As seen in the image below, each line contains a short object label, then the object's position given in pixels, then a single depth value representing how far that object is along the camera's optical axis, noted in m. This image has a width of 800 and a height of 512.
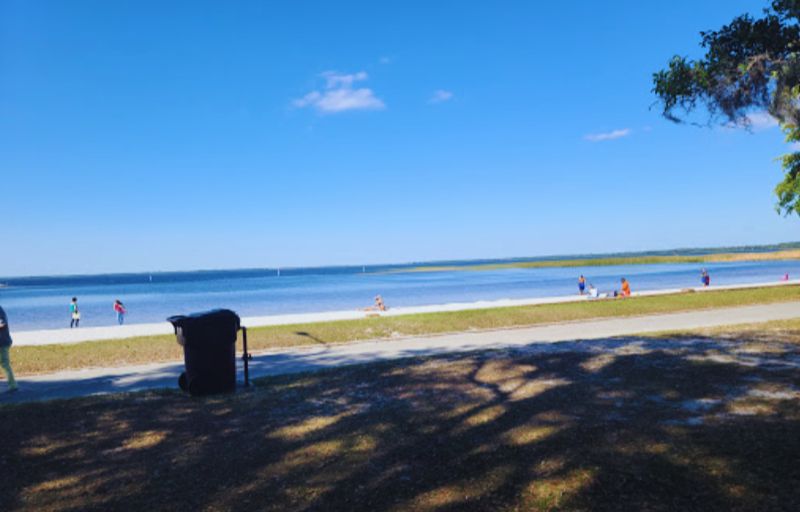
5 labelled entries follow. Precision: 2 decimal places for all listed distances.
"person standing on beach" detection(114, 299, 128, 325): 30.49
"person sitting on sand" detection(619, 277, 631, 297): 29.33
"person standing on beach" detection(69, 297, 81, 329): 30.33
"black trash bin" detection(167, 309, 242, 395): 8.62
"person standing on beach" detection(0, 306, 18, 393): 9.76
